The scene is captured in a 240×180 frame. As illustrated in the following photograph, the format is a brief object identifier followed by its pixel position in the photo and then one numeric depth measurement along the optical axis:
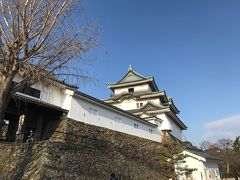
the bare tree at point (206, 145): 59.56
